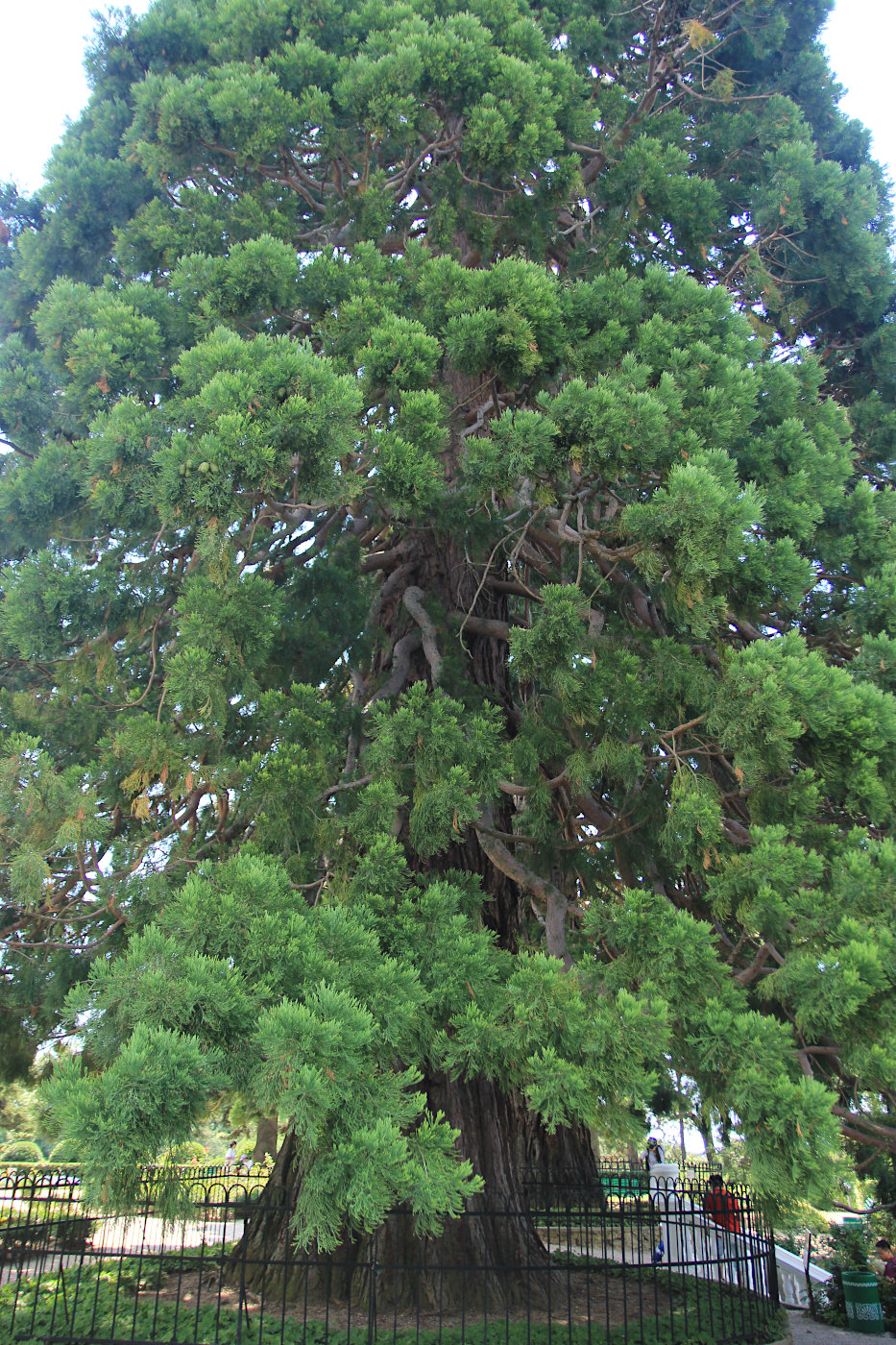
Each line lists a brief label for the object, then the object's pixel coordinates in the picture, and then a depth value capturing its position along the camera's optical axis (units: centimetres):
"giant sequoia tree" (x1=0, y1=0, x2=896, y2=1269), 318
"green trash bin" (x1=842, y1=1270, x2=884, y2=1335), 770
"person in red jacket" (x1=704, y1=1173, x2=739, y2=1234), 776
